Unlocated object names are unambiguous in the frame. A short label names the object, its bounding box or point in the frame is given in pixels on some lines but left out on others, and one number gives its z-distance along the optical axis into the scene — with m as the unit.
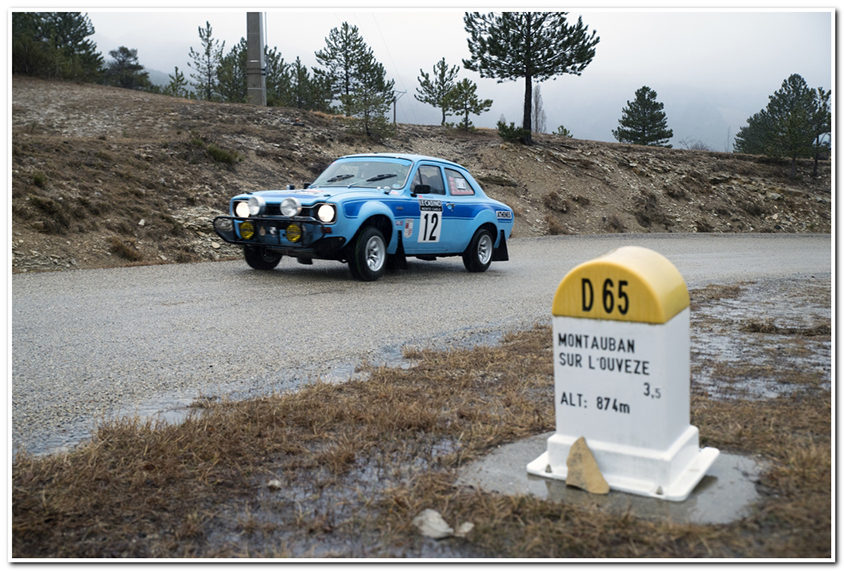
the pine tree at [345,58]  40.75
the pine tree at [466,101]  35.84
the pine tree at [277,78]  42.31
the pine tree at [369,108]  29.00
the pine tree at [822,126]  38.38
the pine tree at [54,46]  31.86
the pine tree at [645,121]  47.62
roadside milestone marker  2.85
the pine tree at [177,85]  44.19
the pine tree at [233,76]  39.72
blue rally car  9.41
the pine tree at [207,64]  47.12
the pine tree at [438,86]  41.00
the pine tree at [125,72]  47.21
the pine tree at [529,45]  30.16
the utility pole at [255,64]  32.53
